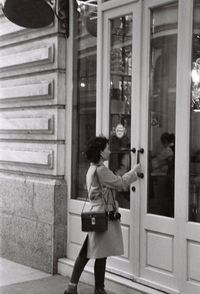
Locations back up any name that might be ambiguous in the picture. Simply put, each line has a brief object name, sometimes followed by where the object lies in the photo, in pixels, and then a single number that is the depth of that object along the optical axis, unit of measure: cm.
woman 566
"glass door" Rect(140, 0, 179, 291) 585
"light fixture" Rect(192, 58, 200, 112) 561
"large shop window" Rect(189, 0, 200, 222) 561
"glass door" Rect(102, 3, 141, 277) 623
